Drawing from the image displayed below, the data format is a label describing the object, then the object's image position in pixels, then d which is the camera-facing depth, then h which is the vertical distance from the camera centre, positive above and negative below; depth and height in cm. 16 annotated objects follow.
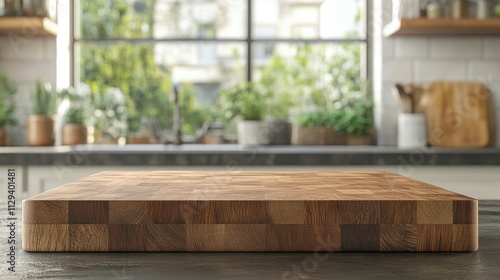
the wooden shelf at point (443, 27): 307 +48
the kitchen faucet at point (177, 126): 319 +2
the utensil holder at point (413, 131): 313 -1
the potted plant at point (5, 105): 328 +12
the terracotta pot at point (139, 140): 345 -6
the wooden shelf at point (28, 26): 313 +49
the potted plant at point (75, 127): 333 +1
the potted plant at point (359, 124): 332 +3
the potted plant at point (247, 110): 324 +10
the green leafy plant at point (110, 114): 342 +8
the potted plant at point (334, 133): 337 -2
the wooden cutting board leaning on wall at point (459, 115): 319 +7
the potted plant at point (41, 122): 323 +3
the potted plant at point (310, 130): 335 +0
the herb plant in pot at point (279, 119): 333 +5
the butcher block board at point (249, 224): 80 -11
